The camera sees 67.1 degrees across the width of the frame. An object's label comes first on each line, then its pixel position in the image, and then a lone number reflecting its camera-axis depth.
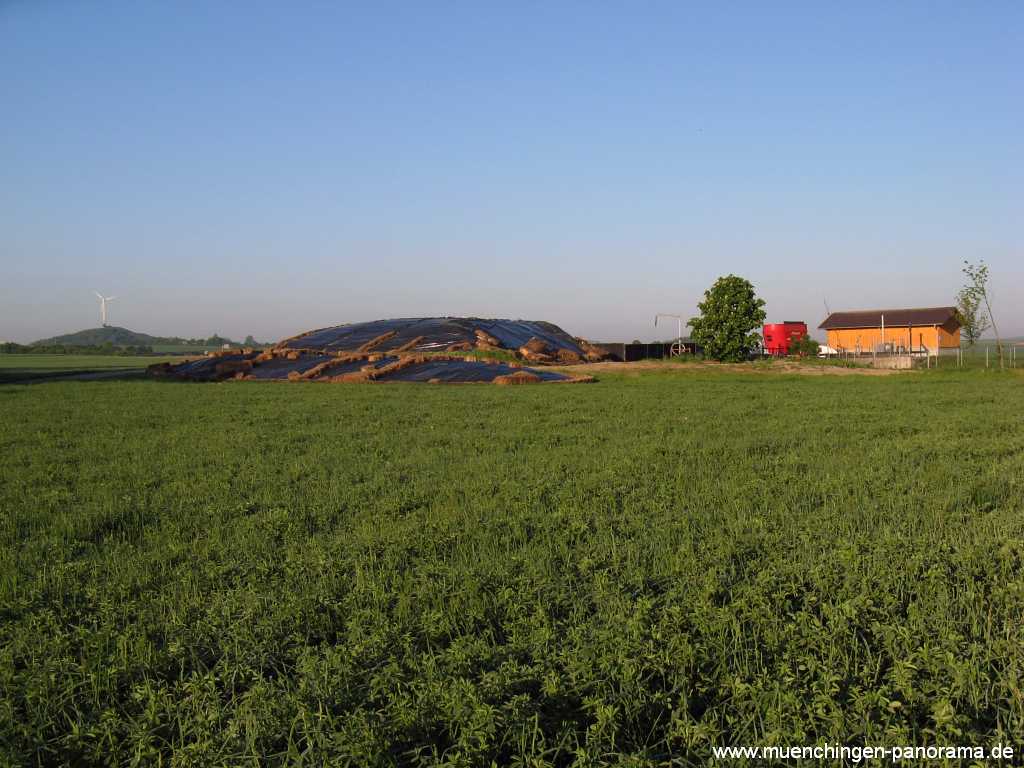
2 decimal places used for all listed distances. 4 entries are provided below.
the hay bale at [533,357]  36.25
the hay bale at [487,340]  37.84
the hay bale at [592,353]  41.62
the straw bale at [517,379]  26.83
